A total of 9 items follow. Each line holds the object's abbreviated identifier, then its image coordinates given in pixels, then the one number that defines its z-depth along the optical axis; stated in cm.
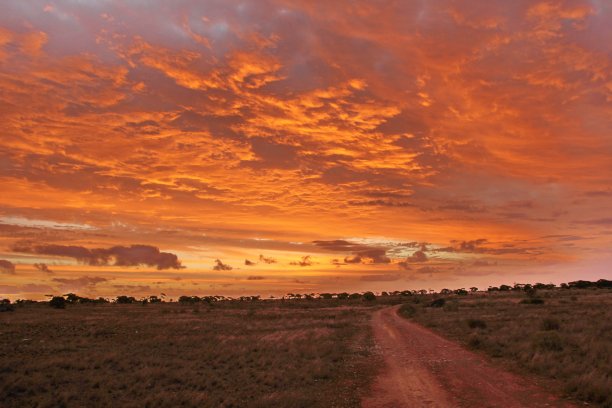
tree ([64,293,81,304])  9816
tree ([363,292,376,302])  10312
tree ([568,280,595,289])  13525
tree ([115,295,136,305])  11540
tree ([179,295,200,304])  11604
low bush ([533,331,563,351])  1897
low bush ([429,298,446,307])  6212
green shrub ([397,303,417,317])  4775
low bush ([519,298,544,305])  5399
